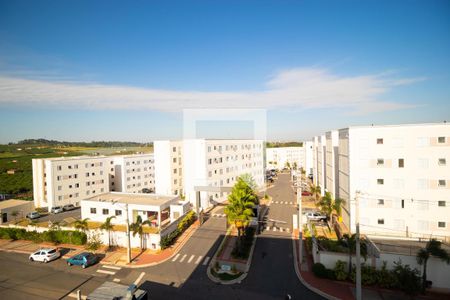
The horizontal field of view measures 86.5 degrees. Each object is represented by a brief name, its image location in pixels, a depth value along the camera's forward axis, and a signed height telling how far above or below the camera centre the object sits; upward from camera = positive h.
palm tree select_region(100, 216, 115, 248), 25.92 -8.72
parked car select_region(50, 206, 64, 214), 42.72 -11.30
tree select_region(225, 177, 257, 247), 23.75 -6.37
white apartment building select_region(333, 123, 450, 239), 26.00 -4.37
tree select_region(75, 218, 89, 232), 27.13 -8.87
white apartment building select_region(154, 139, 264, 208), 41.62 -4.21
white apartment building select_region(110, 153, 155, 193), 57.44 -7.20
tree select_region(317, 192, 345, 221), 29.54 -8.28
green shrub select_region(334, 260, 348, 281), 19.53 -10.72
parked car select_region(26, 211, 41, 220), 39.84 -11.45
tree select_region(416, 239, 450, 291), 17.23 -8.26
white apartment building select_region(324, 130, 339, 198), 37.61 -3.46
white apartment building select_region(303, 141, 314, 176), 74.66 -4.89
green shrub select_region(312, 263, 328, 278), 20.11 -10.95
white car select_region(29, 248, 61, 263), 24.17 -11.01
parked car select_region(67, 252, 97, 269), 22.83 -10.98
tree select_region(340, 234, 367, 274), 18.90 -8.67
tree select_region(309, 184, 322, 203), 46.72 -10.15
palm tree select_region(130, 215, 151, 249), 25.08 -8.64
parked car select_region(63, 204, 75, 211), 44.63 -11.44
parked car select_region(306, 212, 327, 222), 36.08 -11.41
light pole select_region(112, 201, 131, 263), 23.18 -10.36
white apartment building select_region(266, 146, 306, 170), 98.00 -6.39
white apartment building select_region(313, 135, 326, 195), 47.25 -4.21
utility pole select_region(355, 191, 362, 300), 14.92 -7.42
